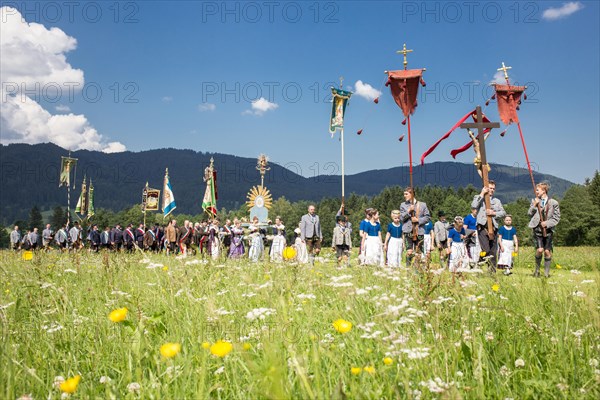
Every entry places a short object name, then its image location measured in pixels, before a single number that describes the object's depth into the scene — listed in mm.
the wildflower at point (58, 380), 2115
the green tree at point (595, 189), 79125
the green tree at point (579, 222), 76375
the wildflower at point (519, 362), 2324
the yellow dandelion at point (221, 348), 1564
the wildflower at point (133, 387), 2074
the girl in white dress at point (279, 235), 18716
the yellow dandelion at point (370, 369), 1951
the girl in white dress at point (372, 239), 13375
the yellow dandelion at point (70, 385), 1578
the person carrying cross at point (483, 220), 10250
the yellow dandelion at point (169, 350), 1686
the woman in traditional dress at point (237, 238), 18609
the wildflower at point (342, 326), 2039
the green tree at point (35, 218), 126250
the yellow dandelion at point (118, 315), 2127
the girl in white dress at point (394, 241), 12375
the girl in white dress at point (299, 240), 15922
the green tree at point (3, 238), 112688
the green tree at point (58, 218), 128125
